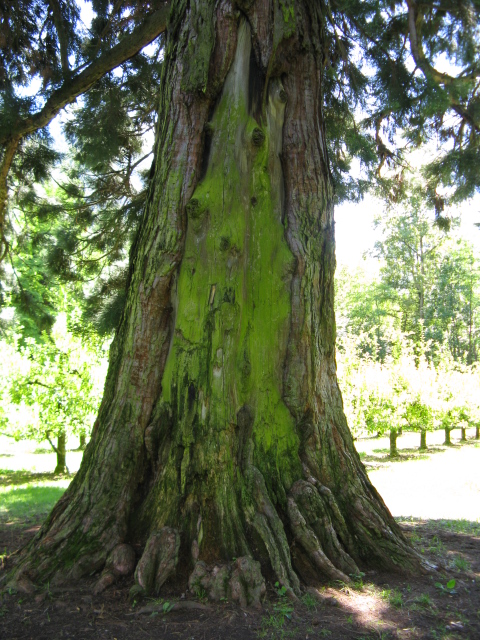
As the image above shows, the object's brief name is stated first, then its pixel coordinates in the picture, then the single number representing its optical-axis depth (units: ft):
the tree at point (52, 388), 40.57
